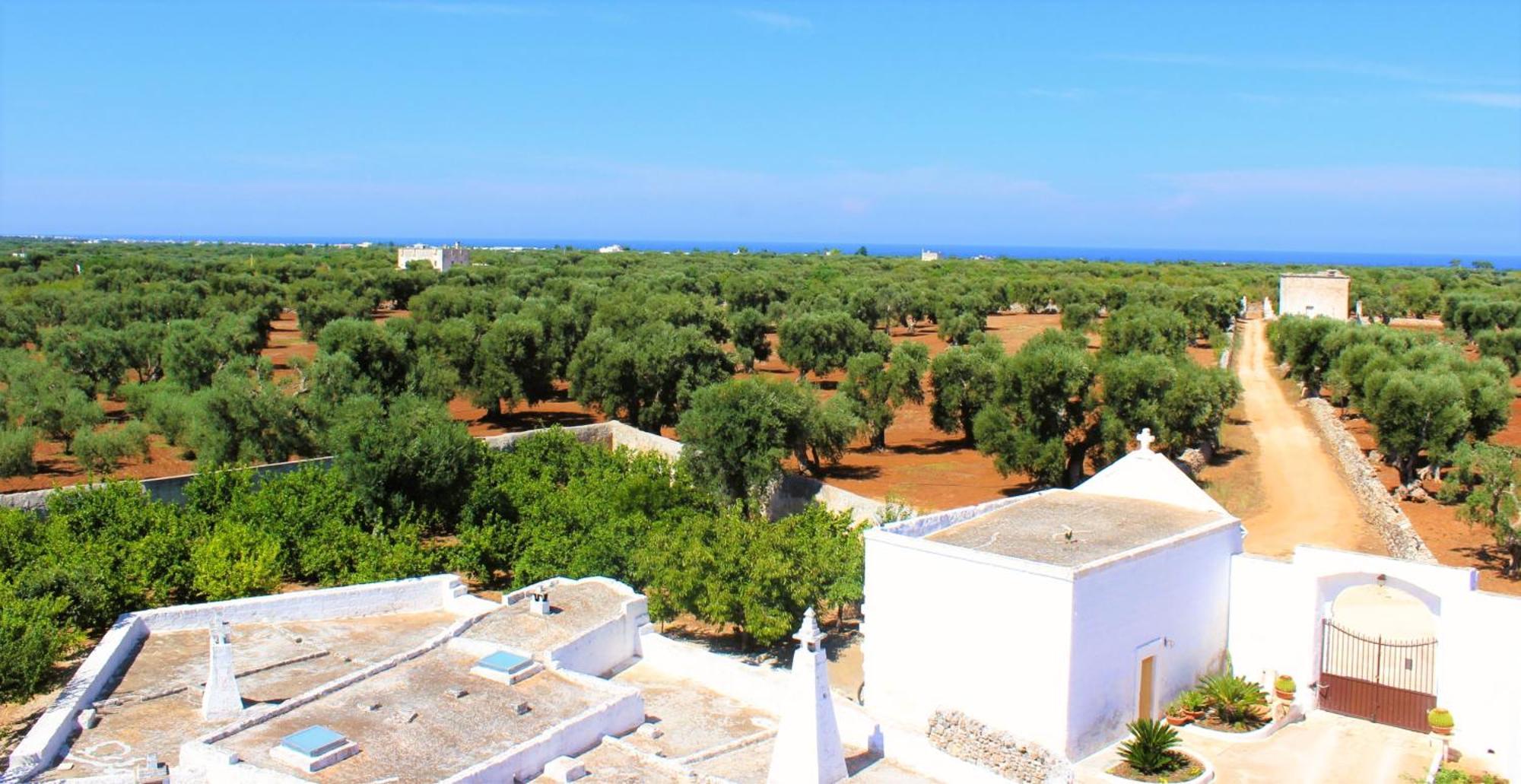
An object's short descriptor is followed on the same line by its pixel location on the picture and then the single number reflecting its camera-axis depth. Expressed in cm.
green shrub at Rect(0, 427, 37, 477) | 2905
